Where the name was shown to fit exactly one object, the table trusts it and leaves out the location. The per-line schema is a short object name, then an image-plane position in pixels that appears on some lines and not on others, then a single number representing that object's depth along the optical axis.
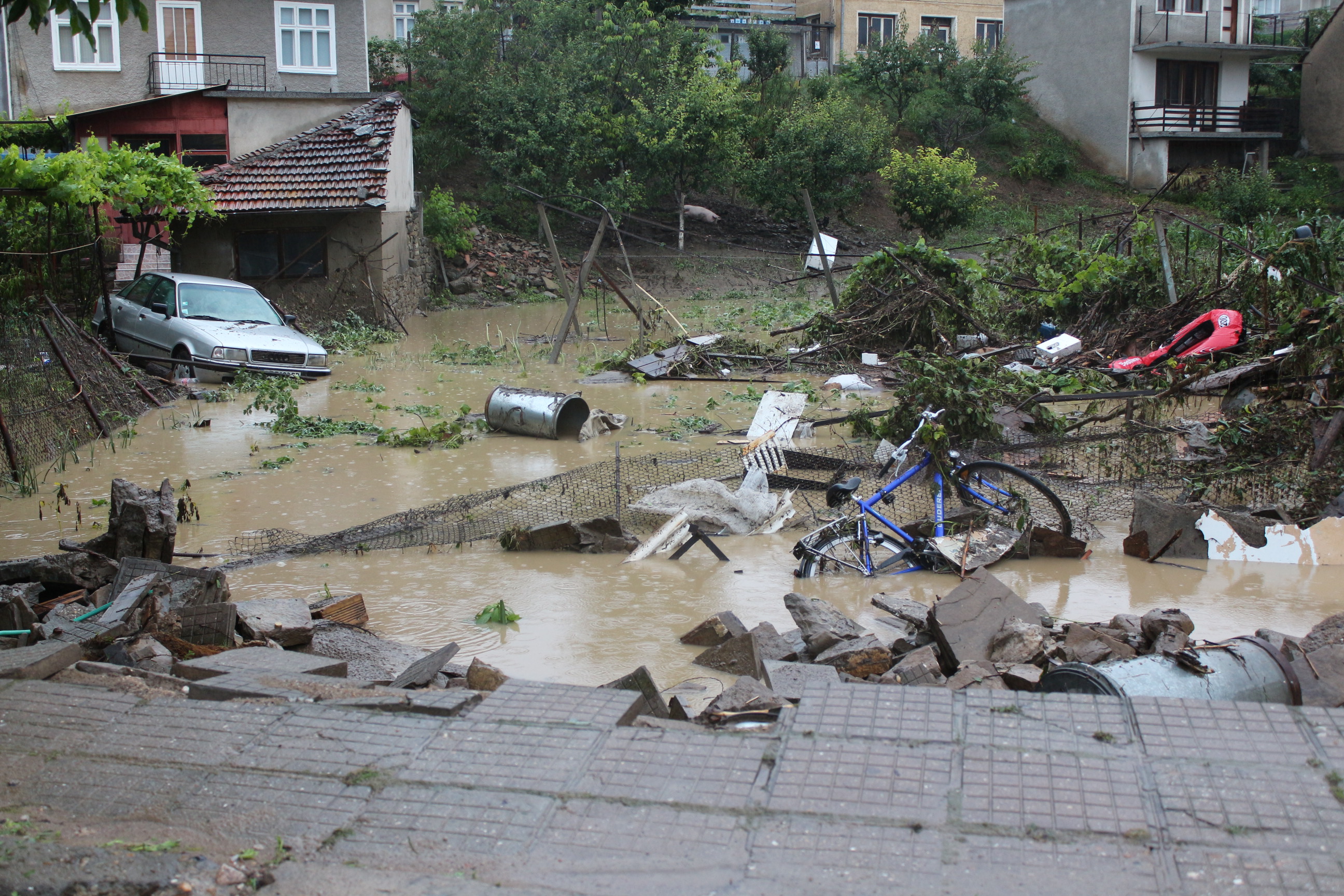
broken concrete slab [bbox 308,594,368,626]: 6.11
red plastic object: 12.78
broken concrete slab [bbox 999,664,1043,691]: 4.51
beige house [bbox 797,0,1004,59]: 42.16
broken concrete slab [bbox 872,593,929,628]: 5.96
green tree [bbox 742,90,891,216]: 30.59
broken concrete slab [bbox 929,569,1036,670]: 5.14
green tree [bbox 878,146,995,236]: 30.55
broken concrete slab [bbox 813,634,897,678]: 5.05
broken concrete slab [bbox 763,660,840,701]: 4.19
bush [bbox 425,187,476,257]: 26.31
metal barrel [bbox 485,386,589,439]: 11.87
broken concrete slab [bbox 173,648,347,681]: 4.35
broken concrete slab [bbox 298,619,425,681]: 5.39
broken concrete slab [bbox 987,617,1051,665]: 5.00
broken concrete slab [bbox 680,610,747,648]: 5.98
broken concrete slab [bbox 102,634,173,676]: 4.71
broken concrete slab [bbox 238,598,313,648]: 5.56
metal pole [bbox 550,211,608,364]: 15.93
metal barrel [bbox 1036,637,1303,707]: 4.08
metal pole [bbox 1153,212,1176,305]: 15.67
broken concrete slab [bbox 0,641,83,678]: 4.20
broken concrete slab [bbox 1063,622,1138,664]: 4.75
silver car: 15.24
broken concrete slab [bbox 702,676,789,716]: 4.04
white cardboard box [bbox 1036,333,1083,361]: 14.95
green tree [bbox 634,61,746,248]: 29.59
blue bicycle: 7.37
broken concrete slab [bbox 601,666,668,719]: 4.31
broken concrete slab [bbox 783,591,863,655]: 5.41
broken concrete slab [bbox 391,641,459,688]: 4.77
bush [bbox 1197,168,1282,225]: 33.47
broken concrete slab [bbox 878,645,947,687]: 4.61
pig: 32.72
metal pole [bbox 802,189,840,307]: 18.11
